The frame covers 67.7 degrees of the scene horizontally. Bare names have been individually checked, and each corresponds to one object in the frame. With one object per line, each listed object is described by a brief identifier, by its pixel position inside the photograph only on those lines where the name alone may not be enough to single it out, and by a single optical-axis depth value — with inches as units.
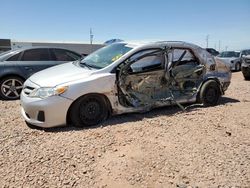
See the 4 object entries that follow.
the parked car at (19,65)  199.4
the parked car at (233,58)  481.0
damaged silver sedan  124.7
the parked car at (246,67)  320.5
